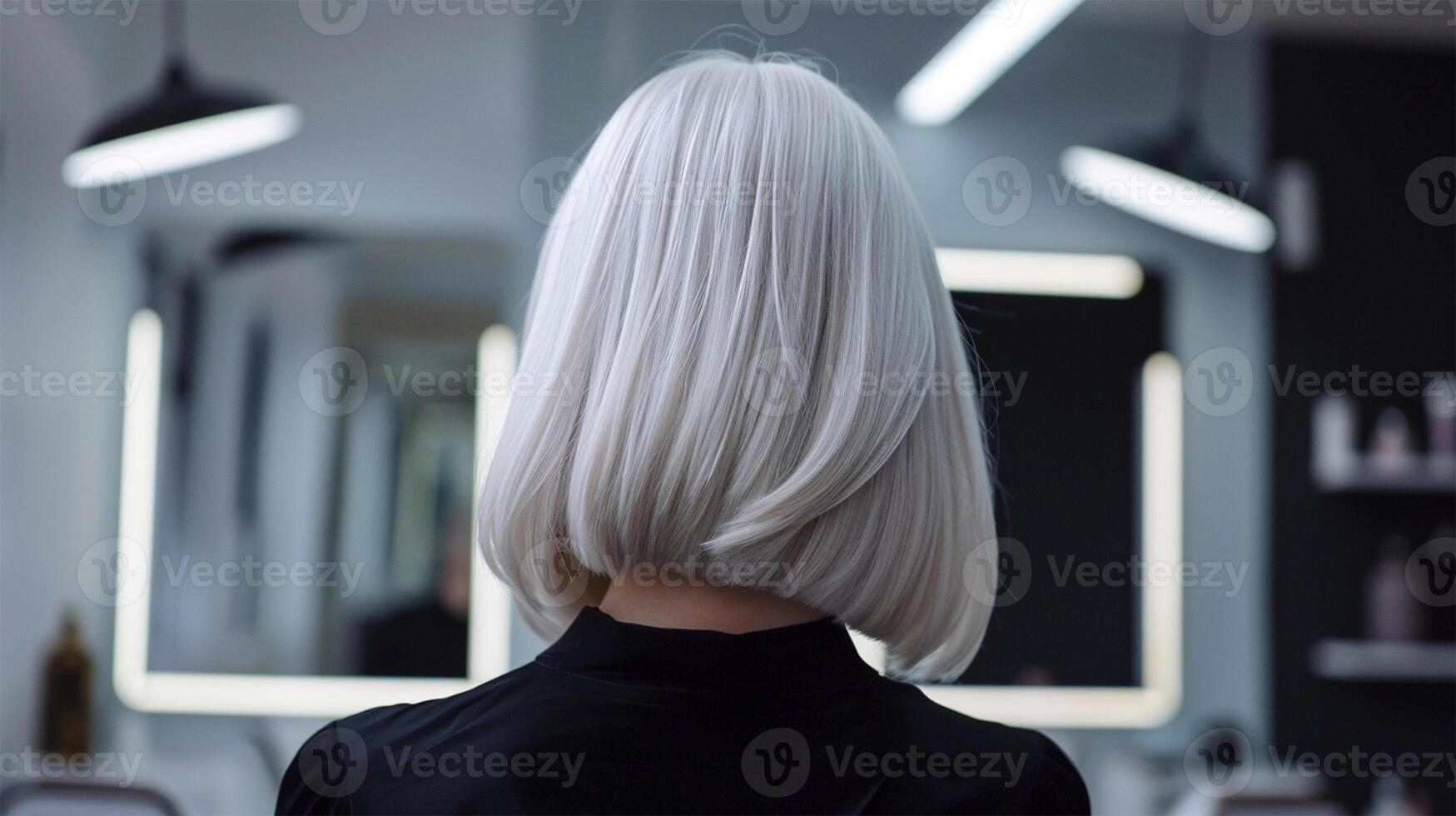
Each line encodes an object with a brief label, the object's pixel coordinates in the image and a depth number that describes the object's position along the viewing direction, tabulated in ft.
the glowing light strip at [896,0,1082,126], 5.82
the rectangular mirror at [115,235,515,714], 6.68
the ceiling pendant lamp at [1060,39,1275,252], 6.68
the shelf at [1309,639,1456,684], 7.61
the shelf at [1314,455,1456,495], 7.70
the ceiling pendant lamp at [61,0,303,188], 5.81
